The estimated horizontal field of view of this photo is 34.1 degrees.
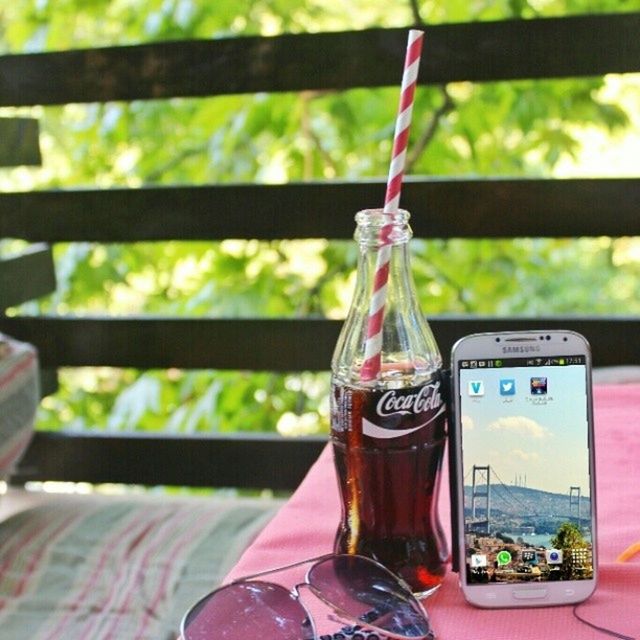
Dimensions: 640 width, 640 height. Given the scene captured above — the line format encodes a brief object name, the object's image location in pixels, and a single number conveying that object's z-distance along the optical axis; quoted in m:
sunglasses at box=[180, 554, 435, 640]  0.68
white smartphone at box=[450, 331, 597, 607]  0.74
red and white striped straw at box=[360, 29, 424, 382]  0.77
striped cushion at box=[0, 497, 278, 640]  1.43
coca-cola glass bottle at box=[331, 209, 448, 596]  0.76
